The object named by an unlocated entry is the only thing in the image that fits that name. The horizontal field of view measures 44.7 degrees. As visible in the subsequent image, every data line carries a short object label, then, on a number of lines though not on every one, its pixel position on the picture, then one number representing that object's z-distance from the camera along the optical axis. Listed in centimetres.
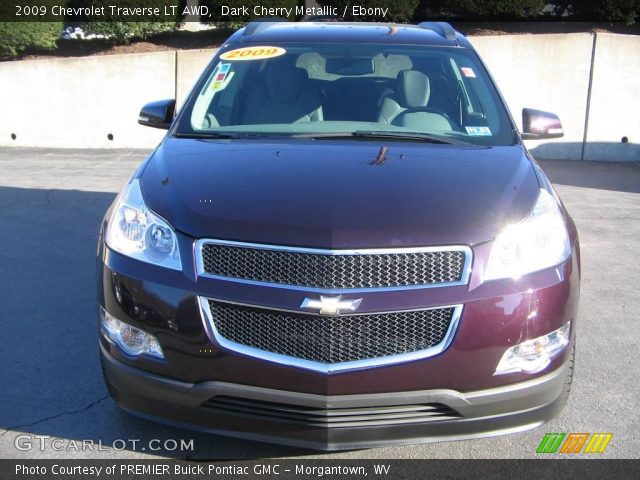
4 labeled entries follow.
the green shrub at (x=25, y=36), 1448
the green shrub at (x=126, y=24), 1508
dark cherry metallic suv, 292
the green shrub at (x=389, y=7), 1513
